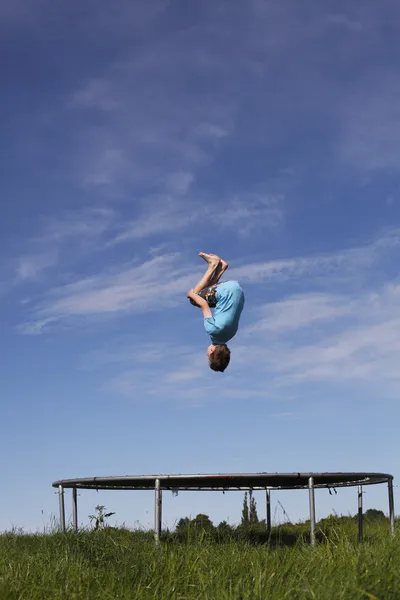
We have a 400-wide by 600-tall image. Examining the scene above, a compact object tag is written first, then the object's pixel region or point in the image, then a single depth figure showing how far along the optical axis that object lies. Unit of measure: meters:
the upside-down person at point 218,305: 7.56
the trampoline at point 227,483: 8.69
